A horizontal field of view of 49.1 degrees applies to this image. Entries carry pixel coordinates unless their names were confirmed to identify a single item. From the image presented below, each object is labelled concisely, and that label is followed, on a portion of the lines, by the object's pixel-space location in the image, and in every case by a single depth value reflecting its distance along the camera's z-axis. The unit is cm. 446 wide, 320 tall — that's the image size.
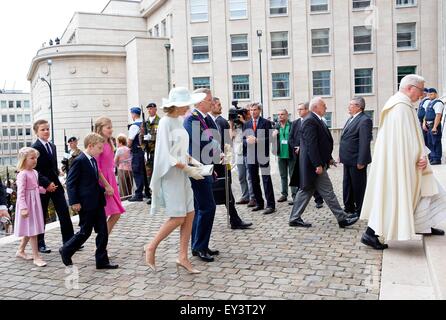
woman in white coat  538
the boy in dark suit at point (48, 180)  688
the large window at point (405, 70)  4531
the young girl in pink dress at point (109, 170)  664
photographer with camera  939
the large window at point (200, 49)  4884
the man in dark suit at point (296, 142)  1005
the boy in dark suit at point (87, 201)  591
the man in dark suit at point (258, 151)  959
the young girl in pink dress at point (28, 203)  645
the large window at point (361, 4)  4588
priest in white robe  579
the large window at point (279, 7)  4750
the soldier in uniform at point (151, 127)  1109
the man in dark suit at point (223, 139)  687
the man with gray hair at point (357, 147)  782
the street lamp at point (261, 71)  4432
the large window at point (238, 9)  4803
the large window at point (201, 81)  4909
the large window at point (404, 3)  4503
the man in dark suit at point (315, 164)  766
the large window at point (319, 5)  4681
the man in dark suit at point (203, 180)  613
